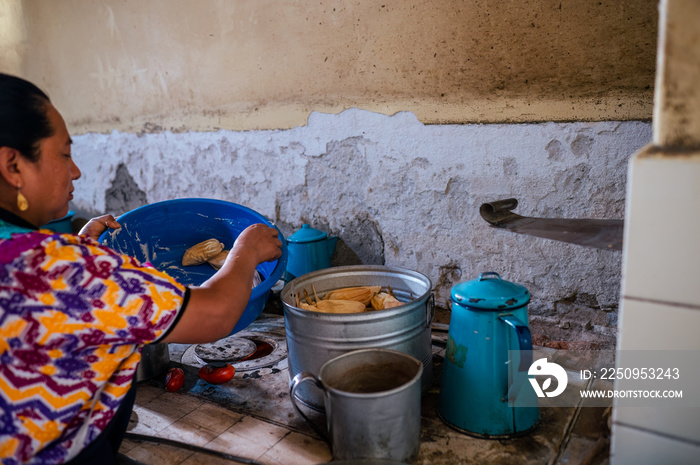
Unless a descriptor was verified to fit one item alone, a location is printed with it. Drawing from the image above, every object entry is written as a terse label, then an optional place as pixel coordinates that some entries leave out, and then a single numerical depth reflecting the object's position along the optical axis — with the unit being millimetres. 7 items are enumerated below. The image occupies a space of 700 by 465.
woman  1028
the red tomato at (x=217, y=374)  1868
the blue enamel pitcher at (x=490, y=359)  1397
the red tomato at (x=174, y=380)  1841
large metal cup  1253
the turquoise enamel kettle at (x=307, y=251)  2510
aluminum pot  1490
